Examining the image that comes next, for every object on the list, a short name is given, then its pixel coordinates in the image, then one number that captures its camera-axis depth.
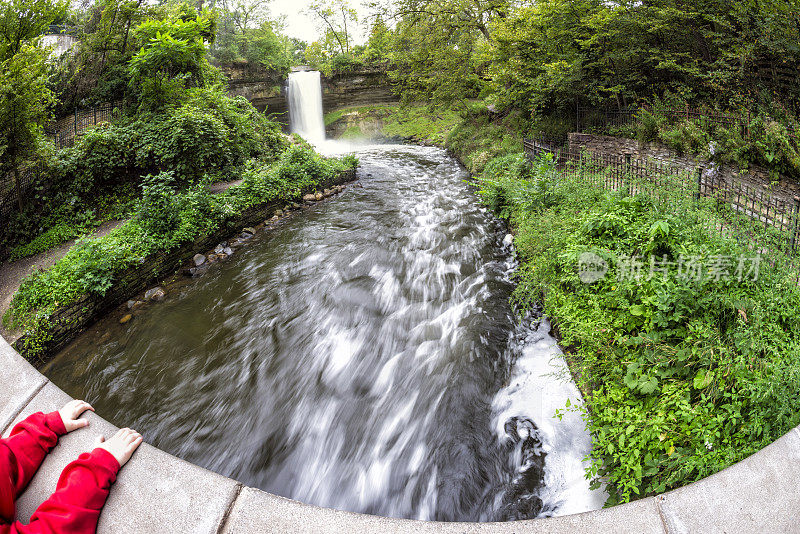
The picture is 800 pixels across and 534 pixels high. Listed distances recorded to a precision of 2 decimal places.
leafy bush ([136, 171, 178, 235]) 7.48
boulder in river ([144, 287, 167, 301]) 6.67
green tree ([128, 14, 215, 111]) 10.10
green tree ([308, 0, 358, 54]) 36.78
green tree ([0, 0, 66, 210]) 6.75
